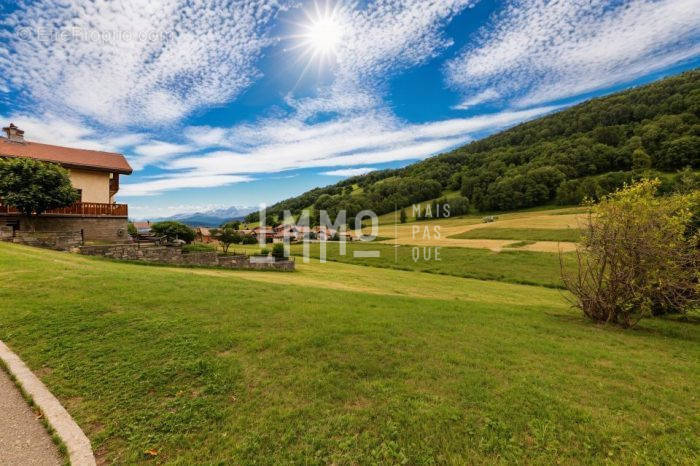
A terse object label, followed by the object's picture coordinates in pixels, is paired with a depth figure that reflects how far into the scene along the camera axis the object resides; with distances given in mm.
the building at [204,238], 63181
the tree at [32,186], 18797
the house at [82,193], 22016
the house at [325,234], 80312
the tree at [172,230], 37094
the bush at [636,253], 11938
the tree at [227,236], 36906
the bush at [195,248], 25458
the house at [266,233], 84750
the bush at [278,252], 31977
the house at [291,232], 85062
